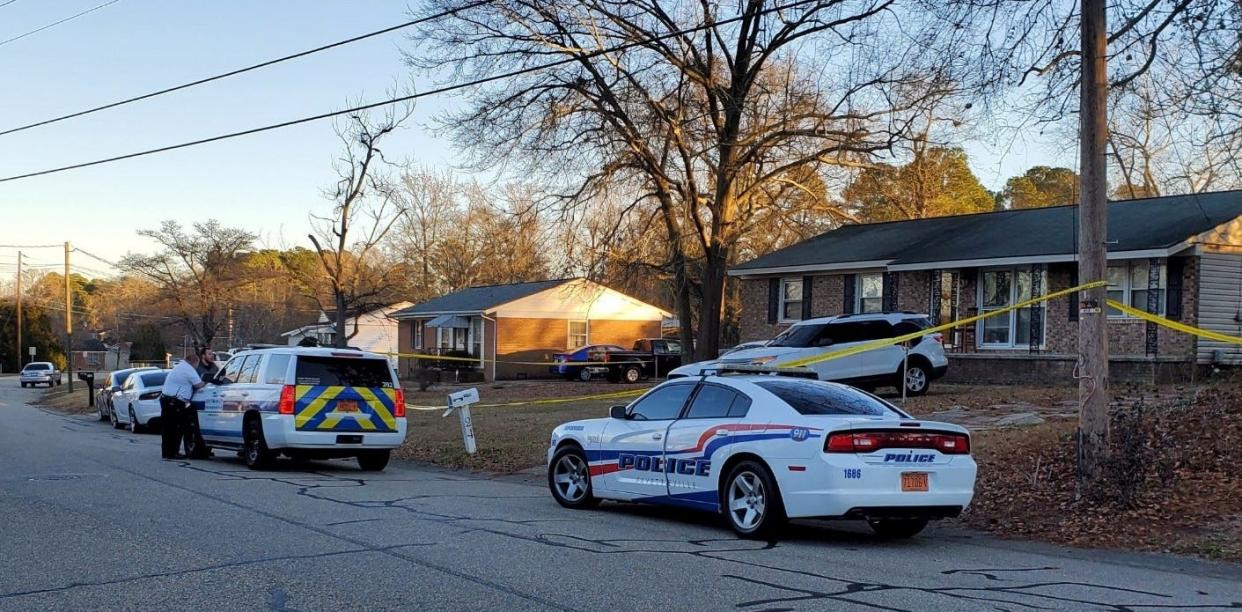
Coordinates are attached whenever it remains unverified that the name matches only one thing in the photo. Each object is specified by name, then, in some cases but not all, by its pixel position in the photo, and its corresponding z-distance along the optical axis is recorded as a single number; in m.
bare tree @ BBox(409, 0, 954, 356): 26.66
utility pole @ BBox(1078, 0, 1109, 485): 11.26
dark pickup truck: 41.04
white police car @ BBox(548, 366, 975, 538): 9.40
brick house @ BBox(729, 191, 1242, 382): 23.66
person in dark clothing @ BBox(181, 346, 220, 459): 17.52
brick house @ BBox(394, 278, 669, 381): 48.28
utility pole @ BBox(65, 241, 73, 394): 53.19
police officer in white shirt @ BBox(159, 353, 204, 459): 17.25
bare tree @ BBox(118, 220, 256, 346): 63.09
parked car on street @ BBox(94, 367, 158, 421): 29.00
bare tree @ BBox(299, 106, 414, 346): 40.91
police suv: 15.48
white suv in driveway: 22.34
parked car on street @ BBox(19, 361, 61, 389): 64.59
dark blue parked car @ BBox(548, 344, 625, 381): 41.28
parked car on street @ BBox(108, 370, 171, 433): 25.61
